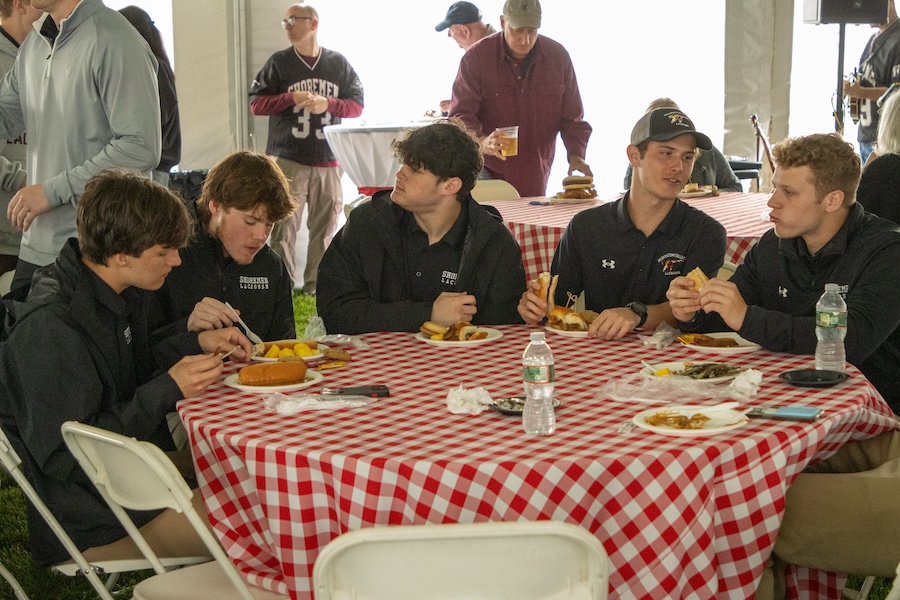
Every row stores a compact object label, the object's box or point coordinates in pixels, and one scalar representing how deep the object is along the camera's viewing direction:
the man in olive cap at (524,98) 6.41
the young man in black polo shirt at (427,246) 3.44
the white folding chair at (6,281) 3.96
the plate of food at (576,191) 5.71
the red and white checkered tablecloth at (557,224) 4.39
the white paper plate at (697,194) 5.88
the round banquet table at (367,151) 6.86
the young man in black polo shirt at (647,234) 3.48
